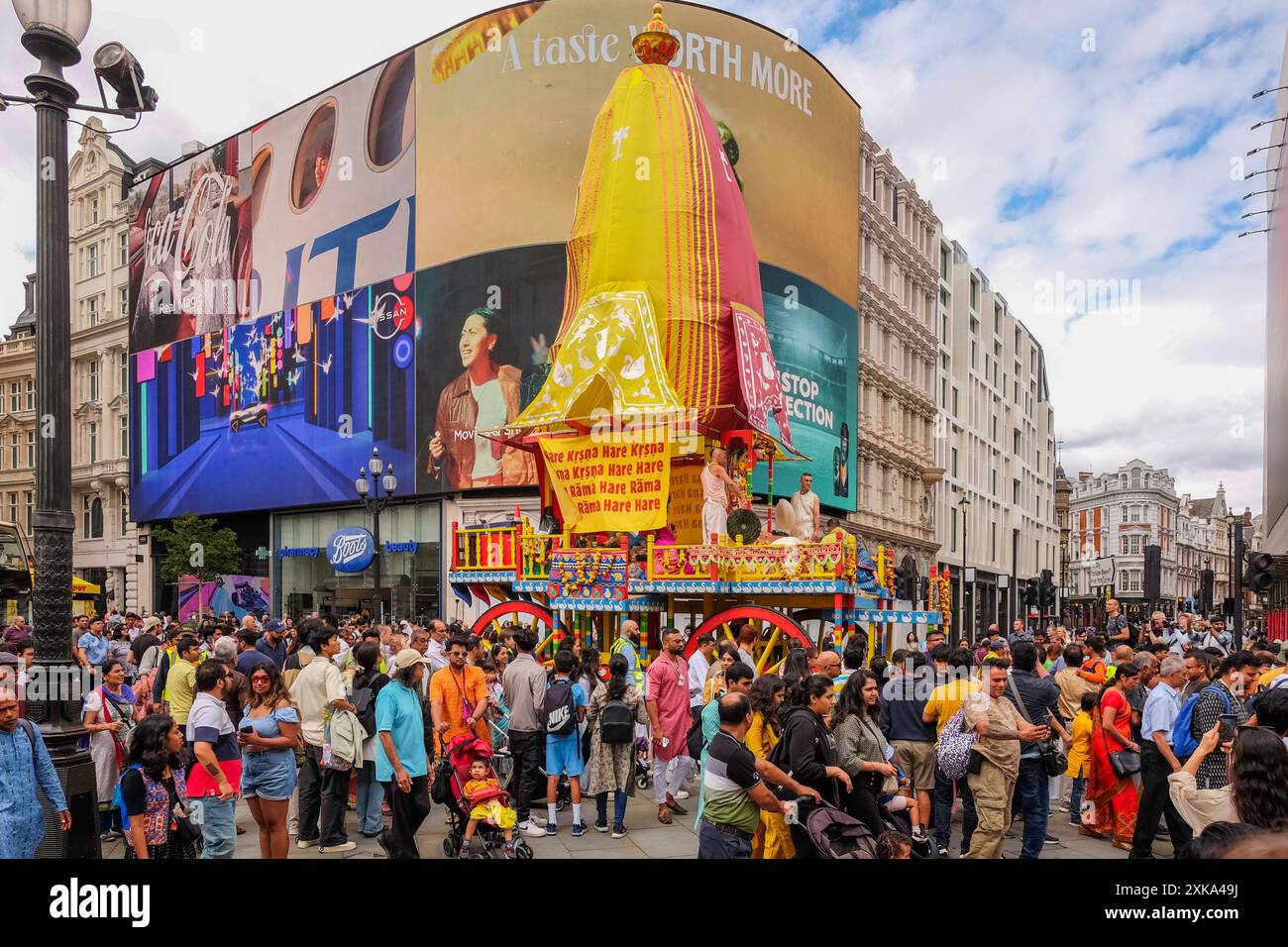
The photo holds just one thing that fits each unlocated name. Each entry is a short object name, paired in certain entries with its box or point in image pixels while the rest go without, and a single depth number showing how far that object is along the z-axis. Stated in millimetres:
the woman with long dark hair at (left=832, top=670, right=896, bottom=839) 6484
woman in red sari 9039
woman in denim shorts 7051
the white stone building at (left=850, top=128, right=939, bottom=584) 39562
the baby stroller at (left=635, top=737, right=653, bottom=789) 11984
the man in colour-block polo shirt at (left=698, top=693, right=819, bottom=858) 5672
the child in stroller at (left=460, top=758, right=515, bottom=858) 7730
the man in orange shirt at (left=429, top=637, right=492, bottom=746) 8789
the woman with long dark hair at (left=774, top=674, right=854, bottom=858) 5918
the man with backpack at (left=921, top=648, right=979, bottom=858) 8305
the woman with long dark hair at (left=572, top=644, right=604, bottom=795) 9680
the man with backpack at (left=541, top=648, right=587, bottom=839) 9273
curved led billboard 32156
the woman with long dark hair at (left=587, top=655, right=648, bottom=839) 9211
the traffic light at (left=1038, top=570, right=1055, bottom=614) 29192
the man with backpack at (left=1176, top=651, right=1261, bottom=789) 7086
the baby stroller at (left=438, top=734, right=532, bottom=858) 7844
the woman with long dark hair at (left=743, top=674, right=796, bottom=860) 6008
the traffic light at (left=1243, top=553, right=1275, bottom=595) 16344
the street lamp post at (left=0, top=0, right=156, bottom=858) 6156
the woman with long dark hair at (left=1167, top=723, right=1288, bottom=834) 4133
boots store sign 32625
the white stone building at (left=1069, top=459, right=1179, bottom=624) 104500
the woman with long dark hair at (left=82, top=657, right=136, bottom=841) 7867
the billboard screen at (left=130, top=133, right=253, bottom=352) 40594
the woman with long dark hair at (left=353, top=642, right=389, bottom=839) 8453
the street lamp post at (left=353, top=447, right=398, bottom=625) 19812
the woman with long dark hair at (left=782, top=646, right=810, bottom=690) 8928
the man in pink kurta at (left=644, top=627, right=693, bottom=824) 10117
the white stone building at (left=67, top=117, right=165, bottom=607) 47781
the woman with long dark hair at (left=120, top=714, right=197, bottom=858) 6406
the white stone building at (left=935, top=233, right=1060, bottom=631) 50053
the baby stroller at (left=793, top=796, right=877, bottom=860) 5682
